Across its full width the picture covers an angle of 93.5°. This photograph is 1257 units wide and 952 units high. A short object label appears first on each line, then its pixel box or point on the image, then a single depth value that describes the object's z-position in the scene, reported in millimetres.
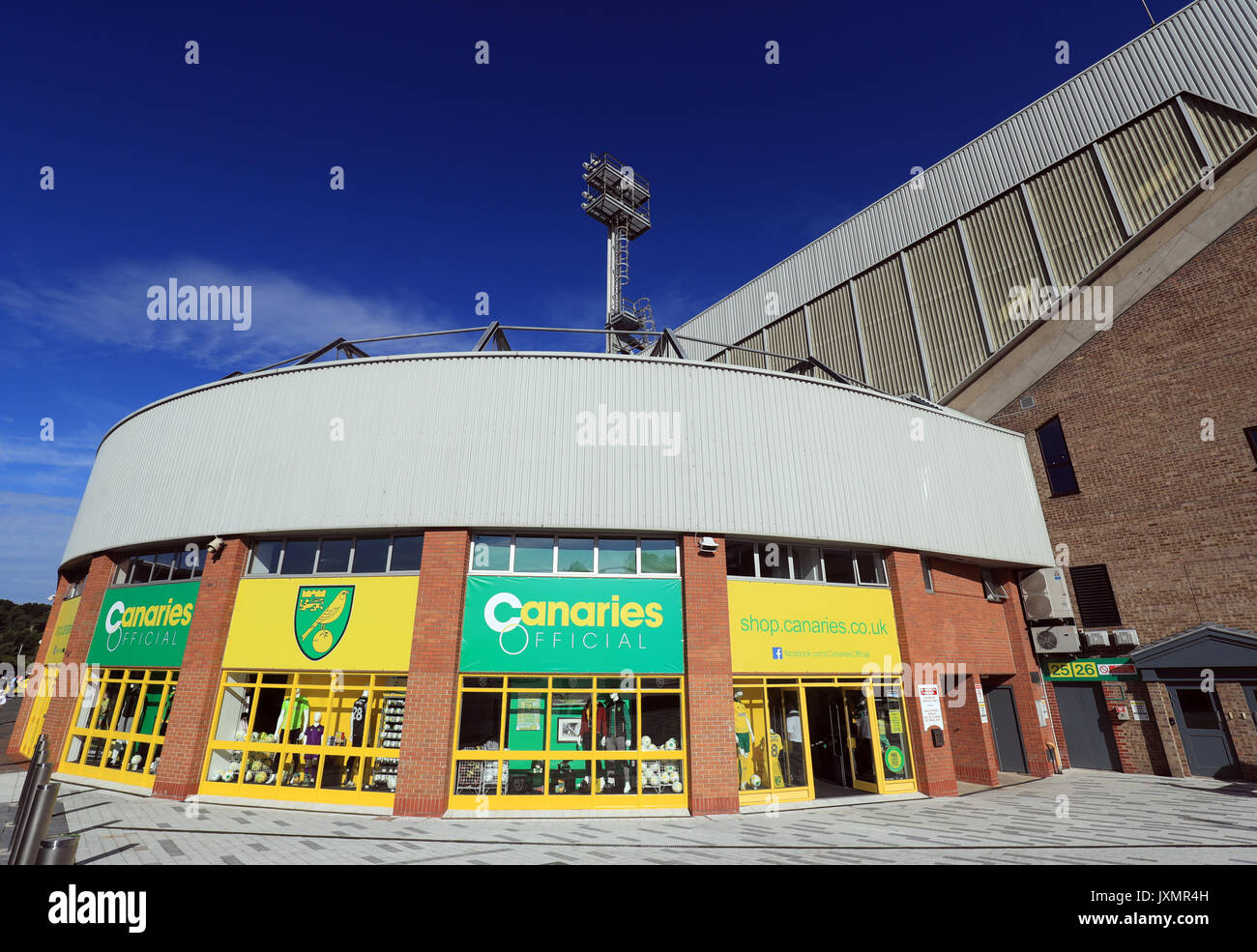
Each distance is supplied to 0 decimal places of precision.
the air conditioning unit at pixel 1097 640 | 16766
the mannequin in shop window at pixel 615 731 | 11461
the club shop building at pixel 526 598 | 11547
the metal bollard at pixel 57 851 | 5523
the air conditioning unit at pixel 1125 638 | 16453
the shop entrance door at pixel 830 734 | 14047
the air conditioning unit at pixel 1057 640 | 17094
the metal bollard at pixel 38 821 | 6461
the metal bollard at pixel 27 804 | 6745
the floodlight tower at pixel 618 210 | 32750
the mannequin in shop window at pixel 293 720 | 11961
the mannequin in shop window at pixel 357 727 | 11535
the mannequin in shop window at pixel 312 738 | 11695
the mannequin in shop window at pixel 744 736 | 12102
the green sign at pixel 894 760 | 13250
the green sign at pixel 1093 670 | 16578
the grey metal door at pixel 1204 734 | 14945
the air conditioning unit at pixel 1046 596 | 17250
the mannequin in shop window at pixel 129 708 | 13906
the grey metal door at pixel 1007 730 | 17234
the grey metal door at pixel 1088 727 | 16922
